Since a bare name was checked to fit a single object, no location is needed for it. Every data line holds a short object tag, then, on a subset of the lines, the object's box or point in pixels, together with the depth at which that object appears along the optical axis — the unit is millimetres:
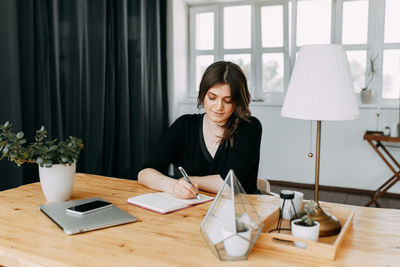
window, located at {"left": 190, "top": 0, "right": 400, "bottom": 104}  4152
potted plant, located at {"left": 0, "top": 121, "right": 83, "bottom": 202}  1424
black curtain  2426
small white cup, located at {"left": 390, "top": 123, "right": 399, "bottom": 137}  3638
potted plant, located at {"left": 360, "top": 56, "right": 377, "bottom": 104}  4102
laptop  1183
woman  1834
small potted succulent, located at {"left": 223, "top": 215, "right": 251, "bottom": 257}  980
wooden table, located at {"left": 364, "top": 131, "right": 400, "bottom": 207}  3648
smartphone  1297
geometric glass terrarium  986
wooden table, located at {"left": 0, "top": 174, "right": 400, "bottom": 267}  980
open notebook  1379
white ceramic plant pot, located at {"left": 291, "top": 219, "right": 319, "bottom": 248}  1052
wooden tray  985
